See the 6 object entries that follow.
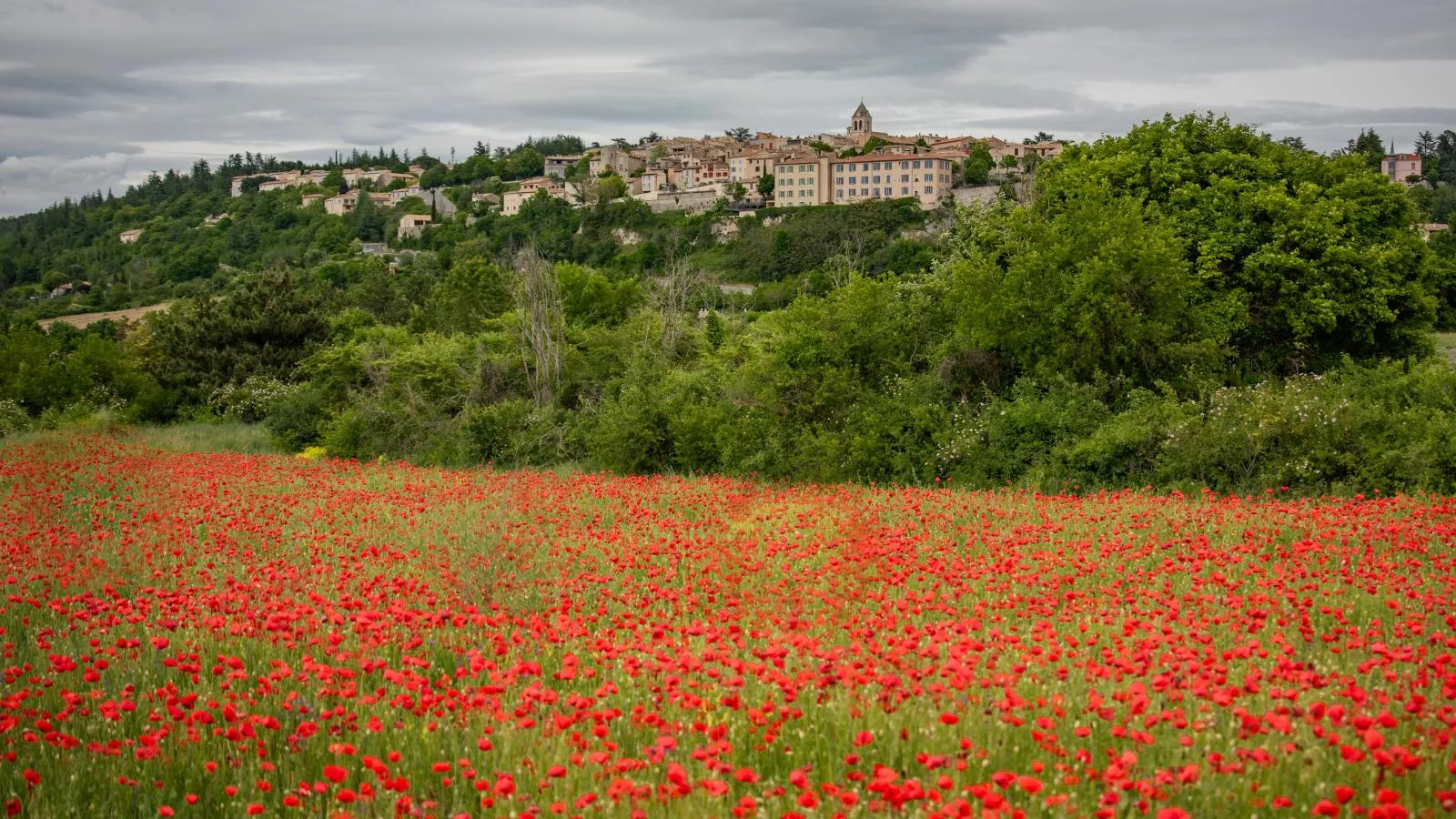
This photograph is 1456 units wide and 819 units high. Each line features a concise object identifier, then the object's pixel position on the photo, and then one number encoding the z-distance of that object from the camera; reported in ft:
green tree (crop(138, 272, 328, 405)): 144.97
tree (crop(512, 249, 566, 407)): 105.81
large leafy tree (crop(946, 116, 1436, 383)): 69.21
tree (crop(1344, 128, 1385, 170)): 323.16
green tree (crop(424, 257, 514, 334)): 152.56
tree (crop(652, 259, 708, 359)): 115.03
